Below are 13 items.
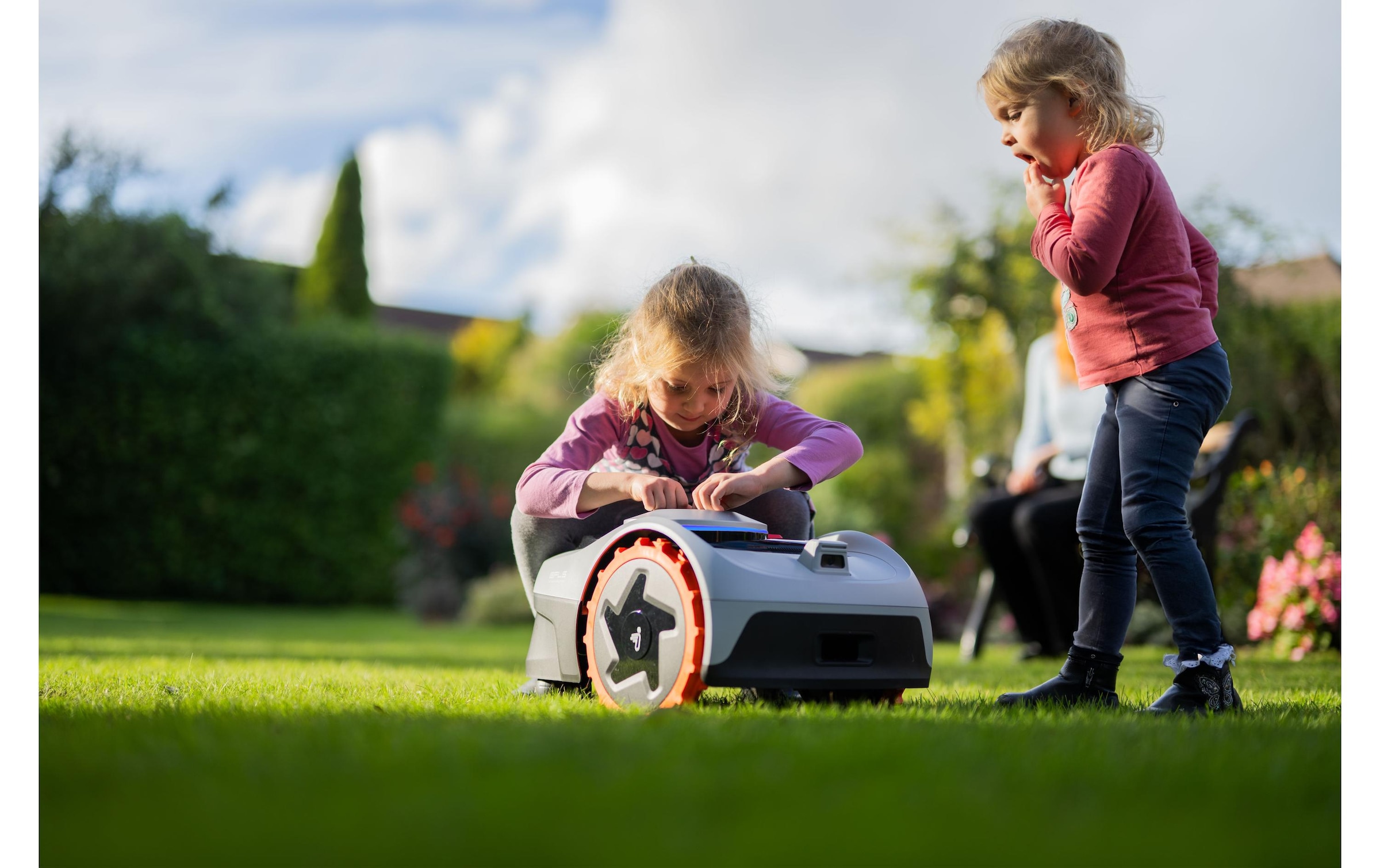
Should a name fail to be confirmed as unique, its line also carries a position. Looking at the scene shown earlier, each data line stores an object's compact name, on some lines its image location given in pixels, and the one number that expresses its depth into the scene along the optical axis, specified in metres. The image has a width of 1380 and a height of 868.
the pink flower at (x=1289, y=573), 4.67
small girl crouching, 2.63
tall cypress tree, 17.88
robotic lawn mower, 2.12
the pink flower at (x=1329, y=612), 4.50
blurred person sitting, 4.54
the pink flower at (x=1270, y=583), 4.77
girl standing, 2.37
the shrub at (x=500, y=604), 8.80
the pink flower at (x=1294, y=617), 4.61
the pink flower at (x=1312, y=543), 4.63
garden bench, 4.40
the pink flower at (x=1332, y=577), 4.51
